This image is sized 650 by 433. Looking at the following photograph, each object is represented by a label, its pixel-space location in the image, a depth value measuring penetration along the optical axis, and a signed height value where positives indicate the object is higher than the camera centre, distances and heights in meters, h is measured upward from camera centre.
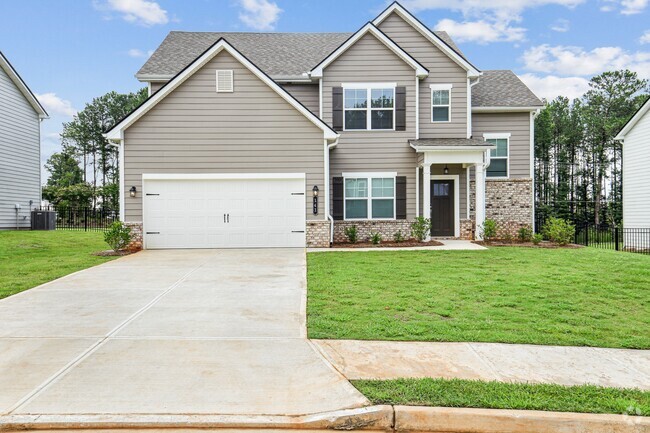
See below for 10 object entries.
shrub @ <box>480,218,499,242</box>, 15.21 -0.71
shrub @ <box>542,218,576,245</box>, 14.57 -0.79
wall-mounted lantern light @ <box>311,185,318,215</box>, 14.36 +0.39
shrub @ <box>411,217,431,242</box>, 15.16 -0.66
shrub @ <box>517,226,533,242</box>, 16.34 -0.98
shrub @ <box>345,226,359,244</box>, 15.62 -0.88
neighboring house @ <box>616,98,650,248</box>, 17.66 +1.28
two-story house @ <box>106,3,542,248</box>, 14.19 +2.42
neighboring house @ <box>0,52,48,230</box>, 20.58 +3.13
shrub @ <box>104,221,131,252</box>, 13.14 -0.78
